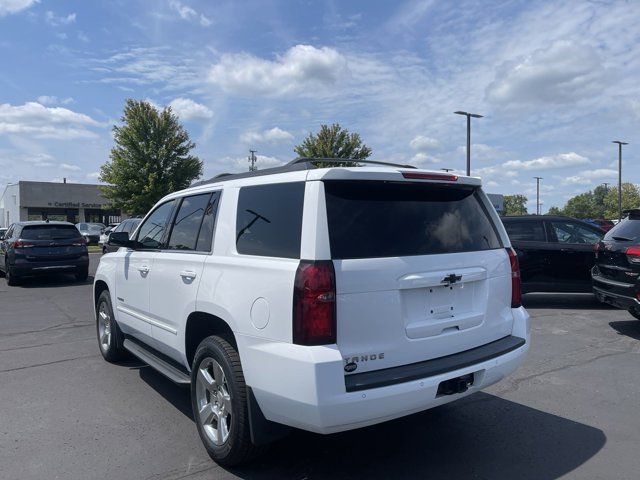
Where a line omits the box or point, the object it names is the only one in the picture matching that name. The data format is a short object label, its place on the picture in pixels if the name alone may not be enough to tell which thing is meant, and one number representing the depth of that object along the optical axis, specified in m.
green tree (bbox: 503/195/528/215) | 127.55
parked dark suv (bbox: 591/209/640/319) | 7.01
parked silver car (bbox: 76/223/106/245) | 36.09
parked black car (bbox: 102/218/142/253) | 17.61
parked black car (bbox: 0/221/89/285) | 13.59
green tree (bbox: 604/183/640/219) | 85.19
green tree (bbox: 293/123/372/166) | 32.75
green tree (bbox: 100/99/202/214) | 33.75
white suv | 2.89
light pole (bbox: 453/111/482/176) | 28.20
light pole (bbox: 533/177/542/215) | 70.81
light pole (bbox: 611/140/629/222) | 43.81
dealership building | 48.81
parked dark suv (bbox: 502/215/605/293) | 9.45
